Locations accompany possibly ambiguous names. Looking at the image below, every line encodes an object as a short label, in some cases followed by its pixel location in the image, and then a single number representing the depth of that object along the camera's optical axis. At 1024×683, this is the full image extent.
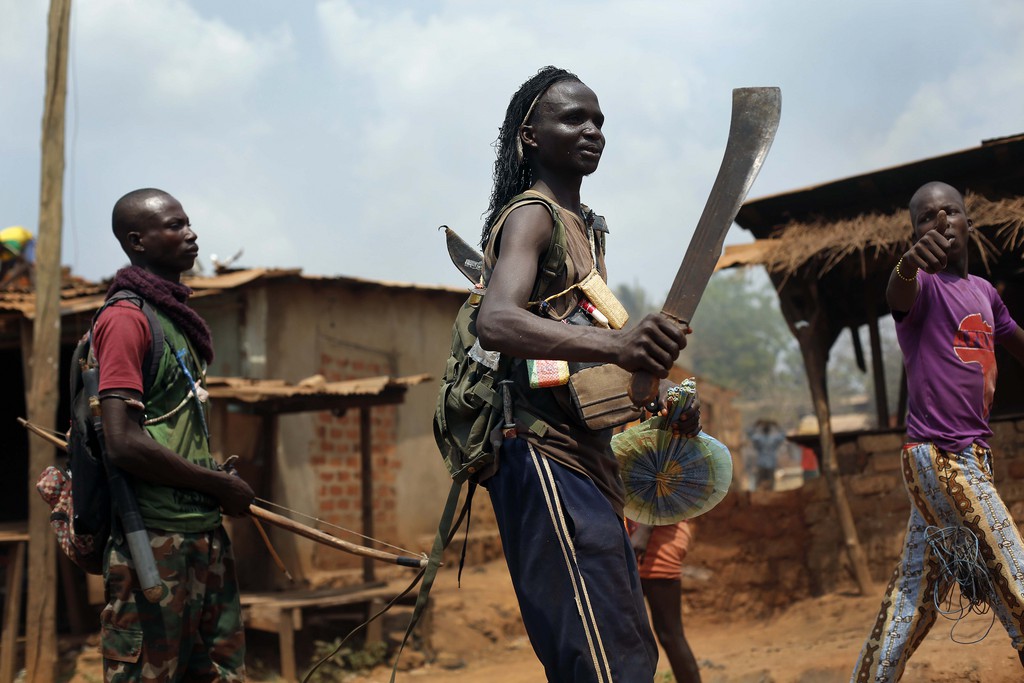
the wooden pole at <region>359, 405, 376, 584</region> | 9.59
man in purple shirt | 3.48
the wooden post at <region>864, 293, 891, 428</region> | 9.90
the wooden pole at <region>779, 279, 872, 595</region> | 8.59
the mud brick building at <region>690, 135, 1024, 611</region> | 7.99
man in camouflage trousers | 3.11
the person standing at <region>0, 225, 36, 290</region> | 12.00
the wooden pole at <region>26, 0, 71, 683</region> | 7.68
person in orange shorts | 4.42
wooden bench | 8.20
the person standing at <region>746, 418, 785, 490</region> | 19.38
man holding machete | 2.28
